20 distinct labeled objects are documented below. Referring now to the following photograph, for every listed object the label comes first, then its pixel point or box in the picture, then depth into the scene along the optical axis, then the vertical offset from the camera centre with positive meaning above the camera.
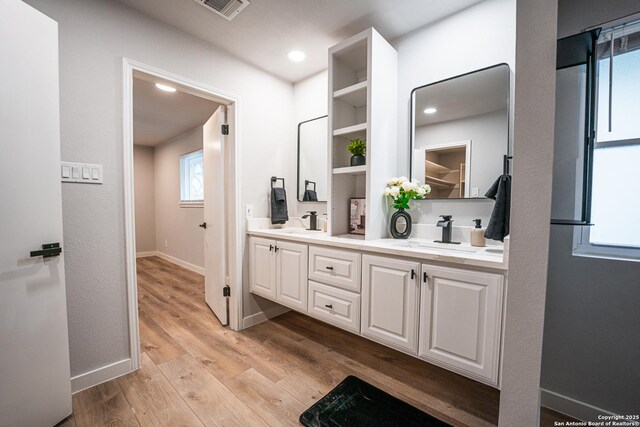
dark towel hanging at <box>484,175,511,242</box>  1.46 -0.04
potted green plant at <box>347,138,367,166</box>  2.10 +0.44
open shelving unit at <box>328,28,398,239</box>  1.88 +0.66
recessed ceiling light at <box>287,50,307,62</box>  2.28 +1.35
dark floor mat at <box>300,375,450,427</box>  1.35 -1.14
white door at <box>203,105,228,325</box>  2.48 -0.11
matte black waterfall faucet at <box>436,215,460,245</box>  1.76 -0.15
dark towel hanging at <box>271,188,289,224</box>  2.59 -0.01
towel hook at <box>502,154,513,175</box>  1.59 +0.26
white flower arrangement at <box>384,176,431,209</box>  1.87 +0.11
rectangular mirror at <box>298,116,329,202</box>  2.61 +0.47
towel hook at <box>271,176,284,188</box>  2.66 +0.26
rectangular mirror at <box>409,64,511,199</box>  1.64 +0.51
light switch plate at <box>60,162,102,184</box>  1.55 +0.19
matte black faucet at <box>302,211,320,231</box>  2.53 -0.16
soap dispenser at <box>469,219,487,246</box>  1.65 -0.19
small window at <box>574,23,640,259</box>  0.84 +0.21
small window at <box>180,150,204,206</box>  4.62 +0.48
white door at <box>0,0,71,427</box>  1.15 -0.11
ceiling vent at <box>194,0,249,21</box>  1.71 +1.35
